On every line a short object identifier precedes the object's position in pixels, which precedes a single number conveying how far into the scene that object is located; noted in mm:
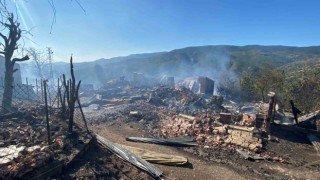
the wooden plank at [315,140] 8176
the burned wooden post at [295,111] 9115
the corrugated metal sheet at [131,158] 5716
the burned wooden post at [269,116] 8673
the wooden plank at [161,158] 6442
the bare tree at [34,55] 30979
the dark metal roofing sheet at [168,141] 8498
